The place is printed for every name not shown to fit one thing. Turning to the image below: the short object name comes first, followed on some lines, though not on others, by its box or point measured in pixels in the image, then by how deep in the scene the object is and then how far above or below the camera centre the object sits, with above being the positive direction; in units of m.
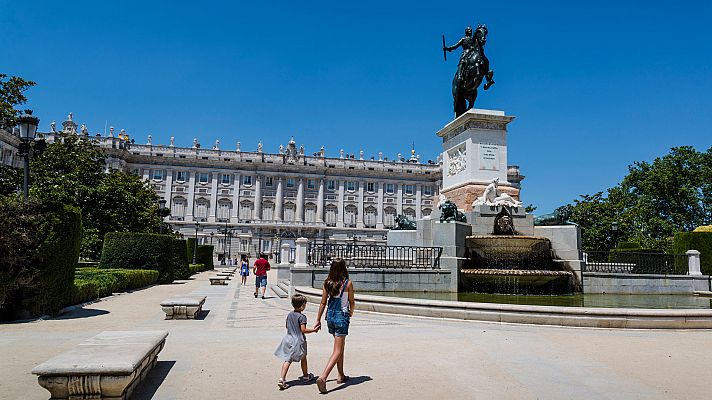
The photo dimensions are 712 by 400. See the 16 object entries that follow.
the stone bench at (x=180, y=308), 11.45 -1.12
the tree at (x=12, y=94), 30.83 +9.31
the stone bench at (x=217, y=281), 26.16 -1.16
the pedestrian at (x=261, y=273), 17.30 -0.46
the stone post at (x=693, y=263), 19.06 +0.26
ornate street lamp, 12.68 +2.89
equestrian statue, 18.81 +6.99
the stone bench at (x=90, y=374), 4.79 -1.09
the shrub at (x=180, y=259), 27.56 -0.16
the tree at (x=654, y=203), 44.99 +6.32
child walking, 5.67 -0.90
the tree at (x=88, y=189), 28.83 +3.55
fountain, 14.77 -0.07
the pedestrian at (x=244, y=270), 26.47 -0.60
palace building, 91.44 +12.64
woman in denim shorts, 5.74 -0.49
